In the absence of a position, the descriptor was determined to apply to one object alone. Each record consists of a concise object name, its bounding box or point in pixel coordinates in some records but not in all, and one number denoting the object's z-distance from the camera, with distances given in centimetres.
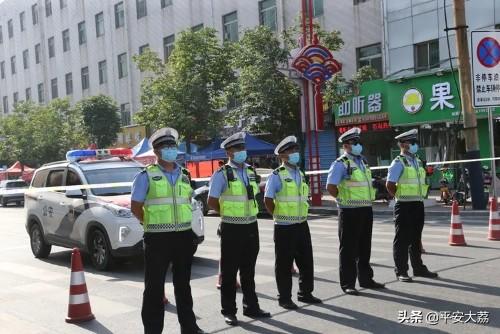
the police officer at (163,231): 520
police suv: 896
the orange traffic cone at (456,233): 991
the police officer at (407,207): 742
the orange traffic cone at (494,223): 1034
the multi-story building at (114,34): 2477
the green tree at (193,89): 2436
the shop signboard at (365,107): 2270
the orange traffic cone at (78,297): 623
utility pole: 1438
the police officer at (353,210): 691
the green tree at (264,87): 2009
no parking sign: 1354
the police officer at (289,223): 641
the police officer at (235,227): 605
